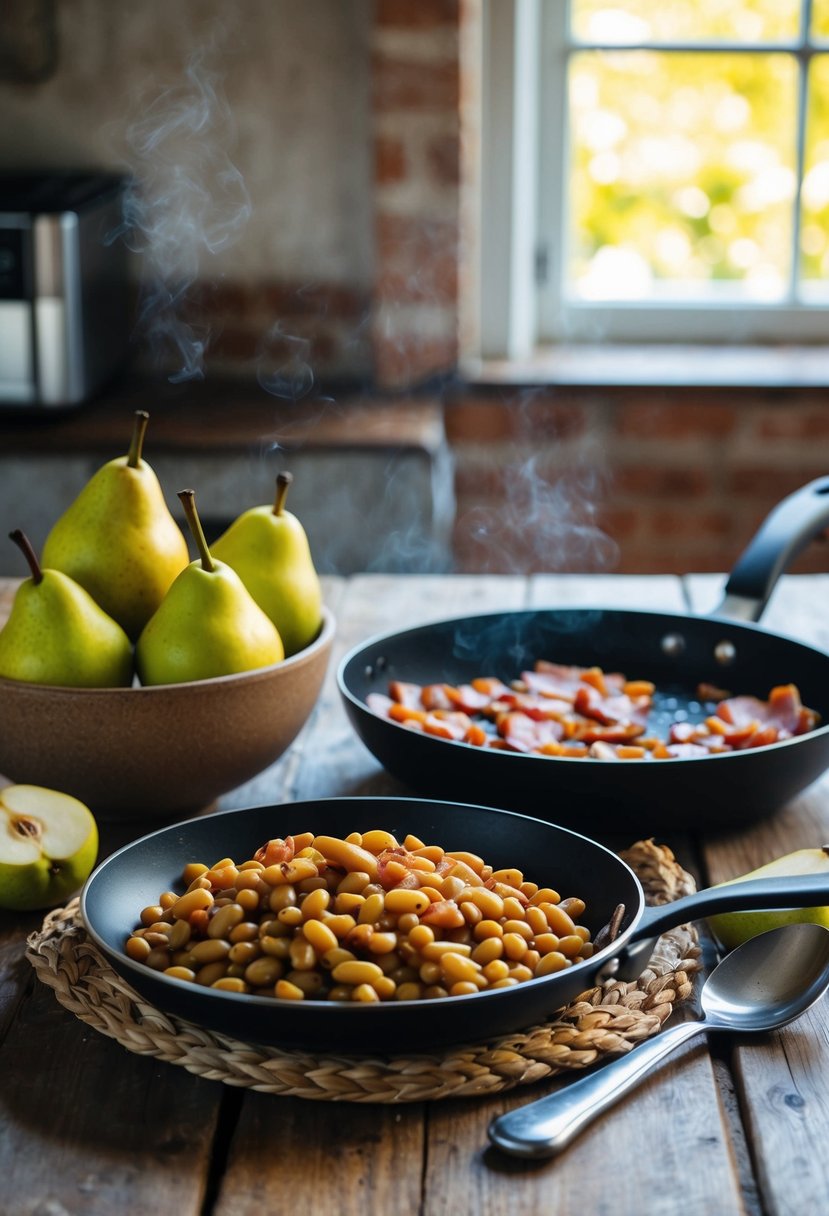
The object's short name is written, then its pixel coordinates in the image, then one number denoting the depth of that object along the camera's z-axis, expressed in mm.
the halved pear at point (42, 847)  943
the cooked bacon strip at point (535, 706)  1216
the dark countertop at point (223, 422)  2480
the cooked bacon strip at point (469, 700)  1246
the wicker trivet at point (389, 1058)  740
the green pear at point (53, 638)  1018
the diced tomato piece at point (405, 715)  1188
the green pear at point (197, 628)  1027
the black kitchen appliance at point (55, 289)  2373
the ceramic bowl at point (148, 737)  1014
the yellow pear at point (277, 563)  1146
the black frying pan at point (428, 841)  717
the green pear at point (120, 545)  1093
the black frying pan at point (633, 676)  1014
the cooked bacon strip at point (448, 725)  1151
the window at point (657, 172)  2832
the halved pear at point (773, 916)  880
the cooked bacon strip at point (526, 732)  1154
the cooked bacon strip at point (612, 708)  1234
